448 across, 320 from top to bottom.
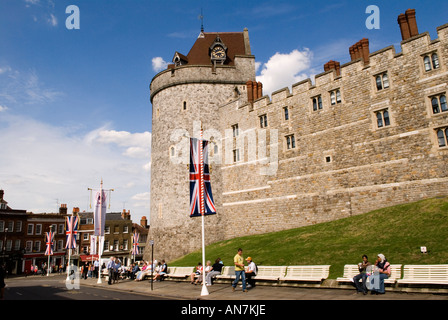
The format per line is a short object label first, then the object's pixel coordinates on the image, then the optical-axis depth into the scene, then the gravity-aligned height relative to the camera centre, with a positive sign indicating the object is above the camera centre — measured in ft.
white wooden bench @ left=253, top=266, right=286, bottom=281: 48.40 -5.30
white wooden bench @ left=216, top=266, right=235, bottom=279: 55.98 -5.81
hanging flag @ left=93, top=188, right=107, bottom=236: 78.33 +7.97
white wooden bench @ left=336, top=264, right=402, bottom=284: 37.67 -4.77
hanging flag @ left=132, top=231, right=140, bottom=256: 121.23 +0.65
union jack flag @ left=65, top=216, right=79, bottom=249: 98.94 +4.21
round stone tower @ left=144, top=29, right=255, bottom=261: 106.32 +39.56
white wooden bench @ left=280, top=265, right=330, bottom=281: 43.68 -5.06
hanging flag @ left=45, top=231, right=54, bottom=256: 126.17 +1.06
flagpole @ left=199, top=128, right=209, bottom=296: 50.11 +10.73
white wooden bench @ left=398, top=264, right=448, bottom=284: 33.65 -4.46
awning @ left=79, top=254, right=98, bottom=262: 186.29 -7.72
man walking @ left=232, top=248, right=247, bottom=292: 44.91 -3.66
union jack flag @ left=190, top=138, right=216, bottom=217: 50.47 +9.13
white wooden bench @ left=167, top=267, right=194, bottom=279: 65.41 -6.42
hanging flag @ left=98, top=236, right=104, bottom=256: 78.38 +0.49
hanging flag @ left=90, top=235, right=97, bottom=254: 108.17 -0.27
